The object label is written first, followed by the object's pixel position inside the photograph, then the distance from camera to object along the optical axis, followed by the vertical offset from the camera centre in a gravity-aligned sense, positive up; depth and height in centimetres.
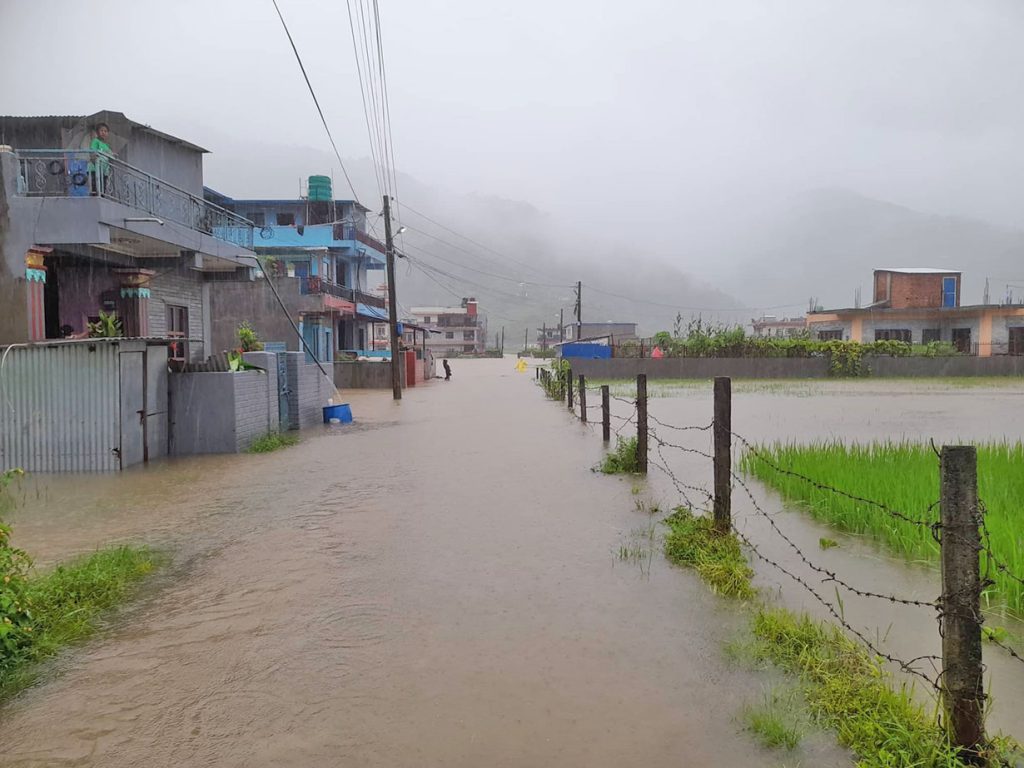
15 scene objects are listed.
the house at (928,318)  4069 +193
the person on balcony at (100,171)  1355 +343
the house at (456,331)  11031 +354
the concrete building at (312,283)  3384 +389
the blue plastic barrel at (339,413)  1977 -149
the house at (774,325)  9850 +377
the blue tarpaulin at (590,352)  4453 +15
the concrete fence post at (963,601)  312 -104
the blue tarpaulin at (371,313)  4700 +279
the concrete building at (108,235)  1348 +239
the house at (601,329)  9921 +340
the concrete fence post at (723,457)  686 -94
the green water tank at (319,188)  4950 +1100
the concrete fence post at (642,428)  1057 -107
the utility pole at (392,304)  2686 +187
